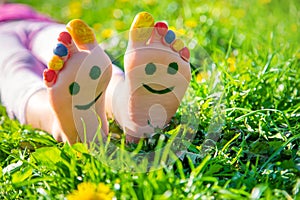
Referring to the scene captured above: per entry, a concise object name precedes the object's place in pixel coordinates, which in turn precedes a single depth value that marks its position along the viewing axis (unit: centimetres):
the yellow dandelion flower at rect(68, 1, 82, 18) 355
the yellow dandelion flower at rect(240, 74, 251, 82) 191
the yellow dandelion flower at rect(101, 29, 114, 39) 289
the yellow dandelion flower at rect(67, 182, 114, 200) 115
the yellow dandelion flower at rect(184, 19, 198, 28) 270
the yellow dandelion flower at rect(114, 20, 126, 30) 301
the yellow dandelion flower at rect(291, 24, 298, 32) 269
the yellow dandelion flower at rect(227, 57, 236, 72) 209
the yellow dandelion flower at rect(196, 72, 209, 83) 196
